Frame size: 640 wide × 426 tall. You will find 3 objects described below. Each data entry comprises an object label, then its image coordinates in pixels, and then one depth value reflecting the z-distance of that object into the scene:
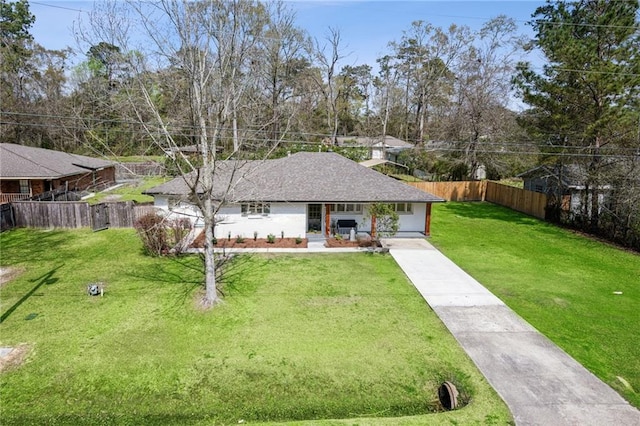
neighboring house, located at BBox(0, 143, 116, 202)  23.80
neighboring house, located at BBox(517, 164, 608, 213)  21.06
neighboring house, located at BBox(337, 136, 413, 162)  47.06
